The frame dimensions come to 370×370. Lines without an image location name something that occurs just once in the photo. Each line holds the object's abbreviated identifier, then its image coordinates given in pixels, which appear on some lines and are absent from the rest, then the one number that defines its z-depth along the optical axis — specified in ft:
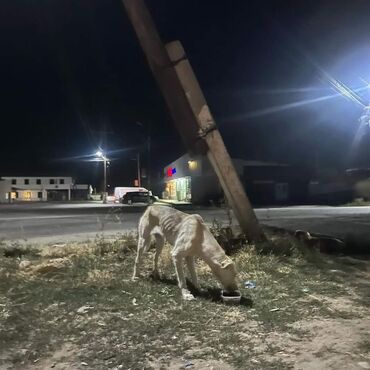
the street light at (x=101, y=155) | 218.87
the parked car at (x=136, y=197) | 166.71
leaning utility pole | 38.01
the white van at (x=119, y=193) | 199.16
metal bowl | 23.29
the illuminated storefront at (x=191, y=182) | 161.58
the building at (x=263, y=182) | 161.58
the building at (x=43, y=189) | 311.68
